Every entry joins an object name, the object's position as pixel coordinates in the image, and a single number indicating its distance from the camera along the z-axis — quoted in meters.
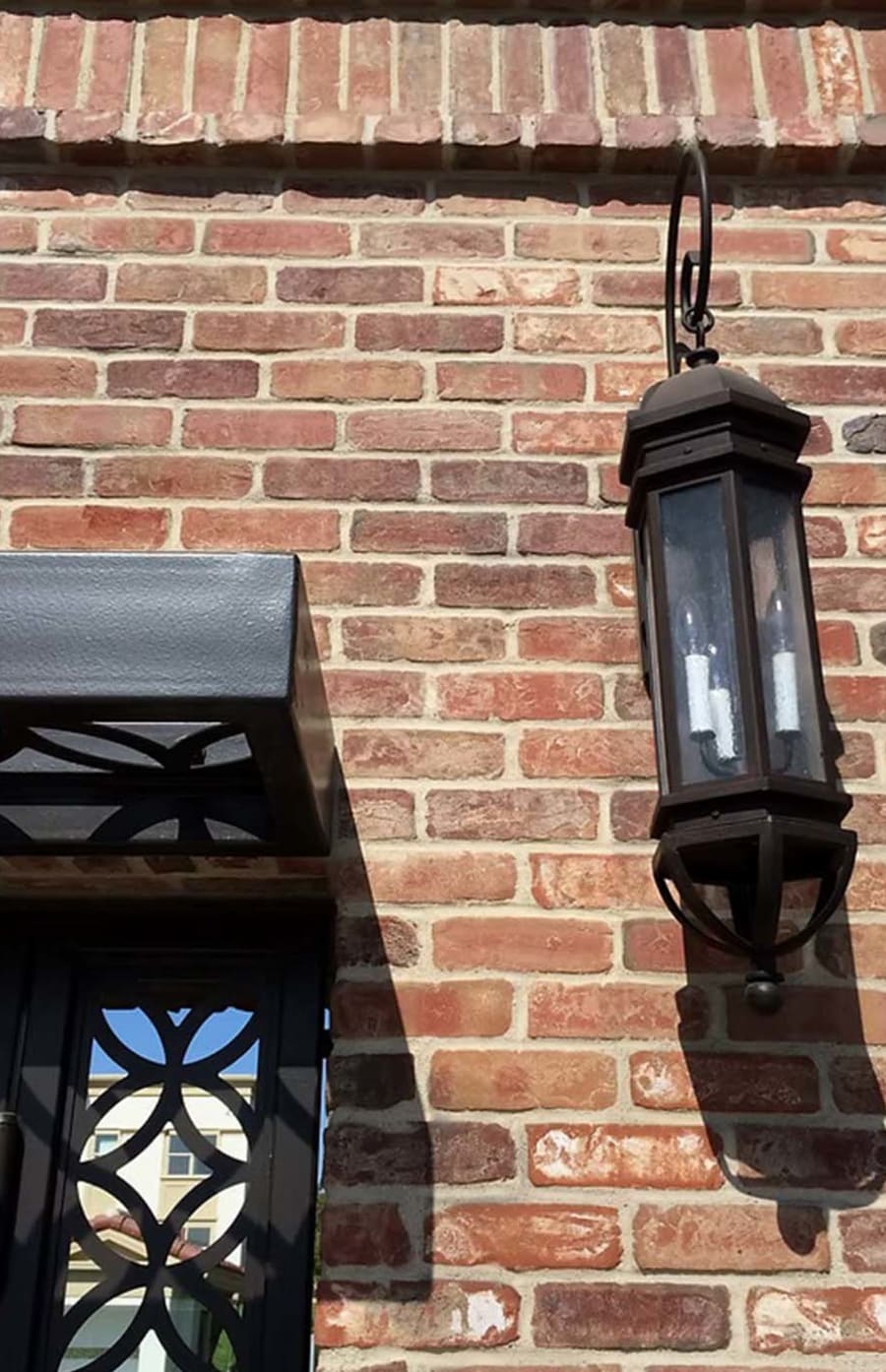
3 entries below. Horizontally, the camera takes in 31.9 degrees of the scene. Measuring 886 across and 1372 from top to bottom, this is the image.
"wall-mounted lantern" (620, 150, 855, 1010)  1.67
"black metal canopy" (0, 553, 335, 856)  1.51
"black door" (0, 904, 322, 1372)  1.91
